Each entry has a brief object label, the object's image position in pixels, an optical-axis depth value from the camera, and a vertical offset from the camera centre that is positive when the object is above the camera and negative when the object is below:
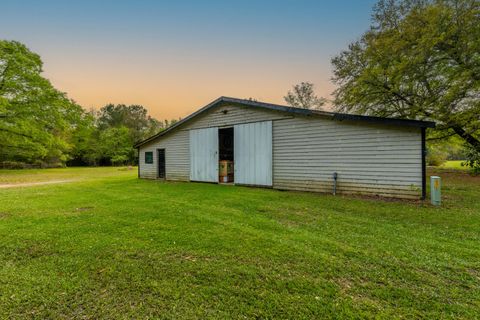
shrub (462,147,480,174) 12.13 -0.07
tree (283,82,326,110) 31.27 +8.93
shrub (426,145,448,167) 24.42 -0.09
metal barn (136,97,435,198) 6.92 +0.38
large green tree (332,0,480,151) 10.59 +4.91
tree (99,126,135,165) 39.01 +2.86
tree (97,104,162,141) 44.88 +8.50
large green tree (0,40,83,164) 17.30 +4.91
